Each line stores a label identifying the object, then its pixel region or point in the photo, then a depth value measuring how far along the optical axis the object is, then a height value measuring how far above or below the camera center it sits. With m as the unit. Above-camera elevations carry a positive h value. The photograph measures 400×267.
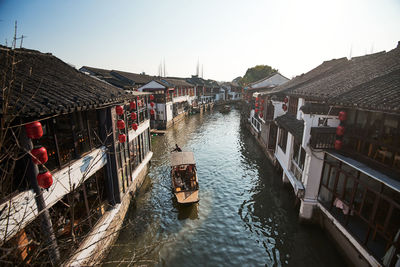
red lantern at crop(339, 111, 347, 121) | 10.24 -1.02
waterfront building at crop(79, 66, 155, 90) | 32.22 +2.47
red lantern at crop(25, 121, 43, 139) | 5.94 -1.18
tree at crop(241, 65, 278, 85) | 70.88 +6.76
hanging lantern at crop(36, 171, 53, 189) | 6.57 -2.89
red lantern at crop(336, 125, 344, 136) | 10.16 -1.76
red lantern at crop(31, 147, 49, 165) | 6.19 -2.01
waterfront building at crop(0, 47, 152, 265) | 6.39 -2.50
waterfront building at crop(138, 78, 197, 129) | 38.38 -2.16
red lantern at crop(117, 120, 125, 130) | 12.05 -1.97
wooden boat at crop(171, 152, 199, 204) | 15.10 -7.30
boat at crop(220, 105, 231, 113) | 59.61 -4.91
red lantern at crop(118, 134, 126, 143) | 12.00 -2.75
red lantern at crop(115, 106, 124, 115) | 11.76 -1.11
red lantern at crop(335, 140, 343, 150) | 10.37 -2.49
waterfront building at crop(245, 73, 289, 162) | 22.19 -3.59
